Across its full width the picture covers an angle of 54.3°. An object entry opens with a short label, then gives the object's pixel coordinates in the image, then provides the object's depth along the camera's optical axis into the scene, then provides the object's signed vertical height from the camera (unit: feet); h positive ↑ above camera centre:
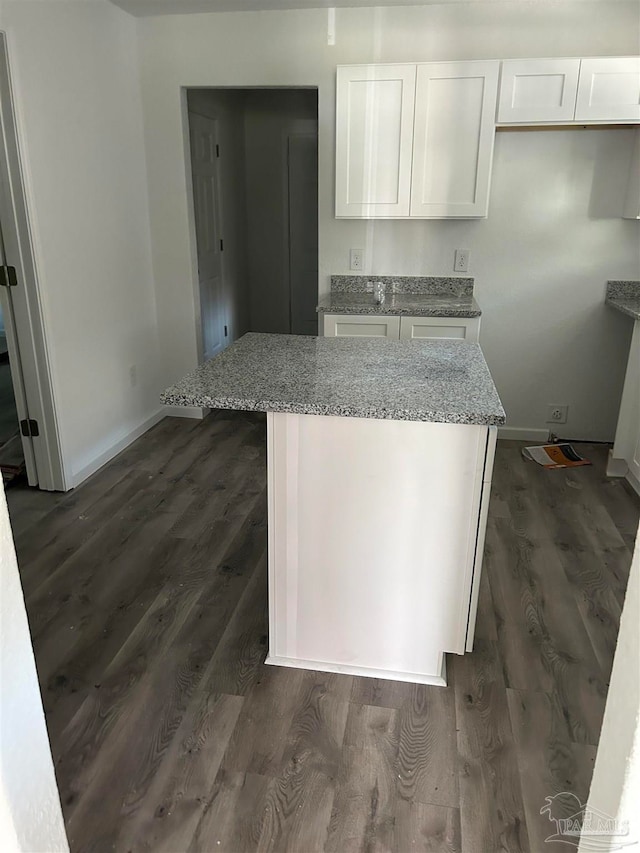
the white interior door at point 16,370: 9.49 -2.42
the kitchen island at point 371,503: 5.62 -2.62
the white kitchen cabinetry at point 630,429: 10.58 -3.55
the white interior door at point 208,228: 14.35 -0.44
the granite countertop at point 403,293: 11.59 -1.57
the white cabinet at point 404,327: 11.10 -1.98
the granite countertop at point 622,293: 11.75 -1.45
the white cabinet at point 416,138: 10.49 +1.18
